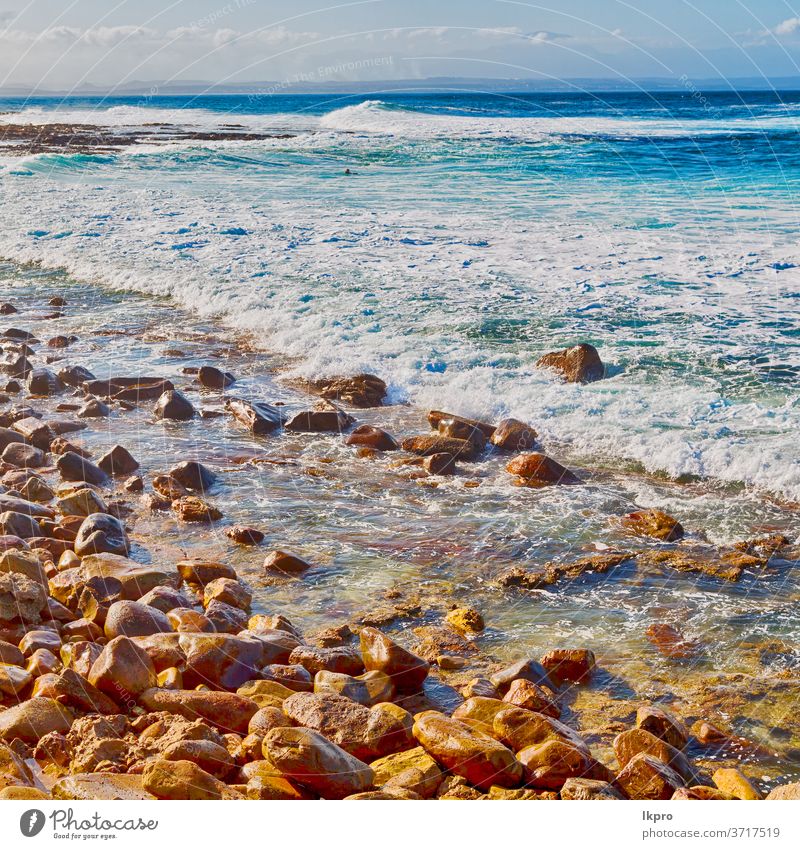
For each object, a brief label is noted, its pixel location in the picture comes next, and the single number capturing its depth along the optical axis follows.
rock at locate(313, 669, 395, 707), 4.69
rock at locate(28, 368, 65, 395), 10.27
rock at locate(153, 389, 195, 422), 9.57
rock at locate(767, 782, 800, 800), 3.88
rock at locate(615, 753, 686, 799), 3.94
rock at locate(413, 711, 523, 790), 4.01
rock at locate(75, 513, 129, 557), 6.34
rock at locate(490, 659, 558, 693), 4.87
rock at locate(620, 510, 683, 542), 6.80
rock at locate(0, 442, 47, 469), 8.15
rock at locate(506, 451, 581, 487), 7.79
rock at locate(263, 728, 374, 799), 3.87
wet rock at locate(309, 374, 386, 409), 10.09
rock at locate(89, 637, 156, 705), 4.50
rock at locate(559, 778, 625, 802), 3.79
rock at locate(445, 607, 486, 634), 5.60
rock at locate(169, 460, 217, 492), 7.75
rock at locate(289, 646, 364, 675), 5.00
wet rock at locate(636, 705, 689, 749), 4.42
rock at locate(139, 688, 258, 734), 4.38
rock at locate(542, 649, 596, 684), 5.03
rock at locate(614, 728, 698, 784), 4.20
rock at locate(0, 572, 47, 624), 5.21
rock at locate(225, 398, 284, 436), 9.14
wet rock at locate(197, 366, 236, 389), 10.62
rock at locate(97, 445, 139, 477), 7.98
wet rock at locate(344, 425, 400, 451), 8.66
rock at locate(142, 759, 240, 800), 3.66
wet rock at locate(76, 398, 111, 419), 9.62
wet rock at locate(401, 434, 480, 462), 8.40
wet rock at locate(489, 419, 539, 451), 8.66
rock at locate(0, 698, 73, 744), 4.09
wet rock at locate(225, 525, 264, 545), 6.75
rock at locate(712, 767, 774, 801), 4.02
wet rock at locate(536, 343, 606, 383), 10.24
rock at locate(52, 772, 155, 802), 3.65
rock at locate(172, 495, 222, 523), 7.12
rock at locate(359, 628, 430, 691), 4.94
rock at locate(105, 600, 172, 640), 5.16
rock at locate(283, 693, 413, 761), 4.23
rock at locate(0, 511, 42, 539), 6.47
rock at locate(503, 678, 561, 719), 4.65
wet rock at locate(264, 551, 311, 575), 6.31
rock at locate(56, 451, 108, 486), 7.82
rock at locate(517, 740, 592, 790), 4.00
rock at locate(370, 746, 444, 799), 3.94
